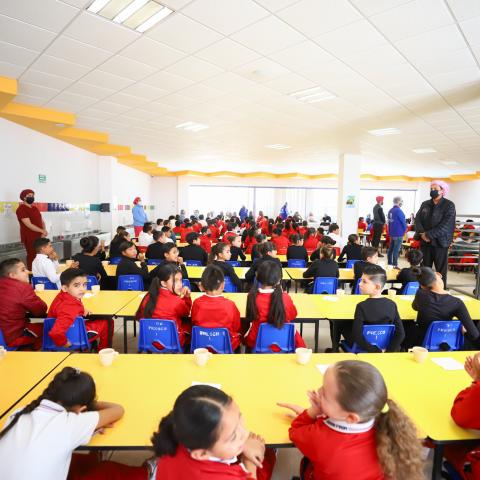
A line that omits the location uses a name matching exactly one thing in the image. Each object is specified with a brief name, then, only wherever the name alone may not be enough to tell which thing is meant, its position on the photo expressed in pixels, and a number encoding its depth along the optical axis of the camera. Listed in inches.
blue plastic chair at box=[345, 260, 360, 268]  204.9
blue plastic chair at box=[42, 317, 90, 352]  92.7
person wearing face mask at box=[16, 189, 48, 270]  207.5
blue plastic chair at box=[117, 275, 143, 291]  149.3
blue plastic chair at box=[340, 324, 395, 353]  92.5
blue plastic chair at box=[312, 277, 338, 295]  154.3
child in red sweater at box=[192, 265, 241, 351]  94.1
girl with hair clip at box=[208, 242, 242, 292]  142.8
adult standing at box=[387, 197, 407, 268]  296.8
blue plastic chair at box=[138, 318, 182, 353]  90.6
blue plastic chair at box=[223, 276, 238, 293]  146.4
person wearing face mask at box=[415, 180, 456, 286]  161.2
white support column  369.4
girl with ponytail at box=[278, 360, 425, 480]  39.2
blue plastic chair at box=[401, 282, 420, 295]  145.6
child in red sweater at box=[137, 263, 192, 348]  98.4
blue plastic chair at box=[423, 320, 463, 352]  94.5
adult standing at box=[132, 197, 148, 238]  386.9
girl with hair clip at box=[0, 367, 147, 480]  40.6
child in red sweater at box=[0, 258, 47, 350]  98.2
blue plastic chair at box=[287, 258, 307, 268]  201.6
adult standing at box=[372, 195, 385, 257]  350.3
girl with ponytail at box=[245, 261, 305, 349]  96.2
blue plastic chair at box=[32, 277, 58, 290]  144.9
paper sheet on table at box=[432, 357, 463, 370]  70.6
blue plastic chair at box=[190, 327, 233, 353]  86.9
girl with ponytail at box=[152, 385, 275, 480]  36.7
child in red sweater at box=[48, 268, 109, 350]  89.0
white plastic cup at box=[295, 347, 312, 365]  70.1
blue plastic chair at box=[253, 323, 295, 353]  92.1
